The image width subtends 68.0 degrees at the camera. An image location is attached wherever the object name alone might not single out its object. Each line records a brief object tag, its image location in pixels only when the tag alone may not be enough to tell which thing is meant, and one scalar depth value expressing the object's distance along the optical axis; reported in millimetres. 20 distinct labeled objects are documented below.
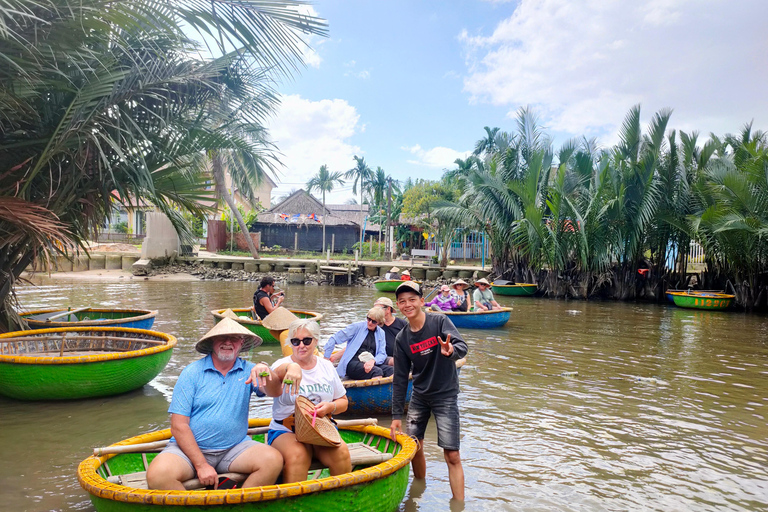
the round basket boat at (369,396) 6145
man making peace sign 4059
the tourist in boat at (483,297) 12844
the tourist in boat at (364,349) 6363
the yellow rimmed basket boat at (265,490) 3117
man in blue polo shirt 3475
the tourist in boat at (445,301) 12578
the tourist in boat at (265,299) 9477
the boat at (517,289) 22031
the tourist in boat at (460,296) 12234
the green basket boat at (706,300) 18531
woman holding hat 3699
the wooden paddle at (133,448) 3770
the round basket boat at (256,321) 9420
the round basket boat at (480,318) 12578
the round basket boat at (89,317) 8836
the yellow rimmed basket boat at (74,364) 6195
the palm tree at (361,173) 49531
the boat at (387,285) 21691
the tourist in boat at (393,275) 21719
